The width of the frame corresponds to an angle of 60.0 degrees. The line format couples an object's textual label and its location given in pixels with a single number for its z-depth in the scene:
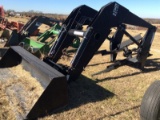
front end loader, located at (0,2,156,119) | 2.58
